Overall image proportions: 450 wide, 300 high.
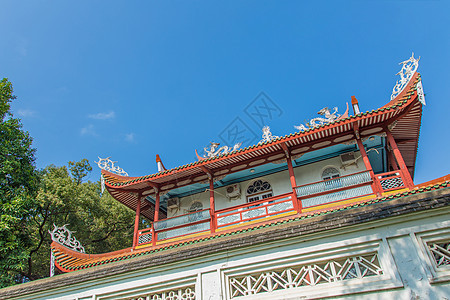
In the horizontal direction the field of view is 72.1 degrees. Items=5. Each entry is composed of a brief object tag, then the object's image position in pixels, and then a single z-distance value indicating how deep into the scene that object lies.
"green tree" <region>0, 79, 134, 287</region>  10.80
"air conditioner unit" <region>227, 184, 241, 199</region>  11.35
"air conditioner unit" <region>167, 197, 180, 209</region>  12.23
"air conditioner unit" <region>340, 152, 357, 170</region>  10.16
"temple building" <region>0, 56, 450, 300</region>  3.19
